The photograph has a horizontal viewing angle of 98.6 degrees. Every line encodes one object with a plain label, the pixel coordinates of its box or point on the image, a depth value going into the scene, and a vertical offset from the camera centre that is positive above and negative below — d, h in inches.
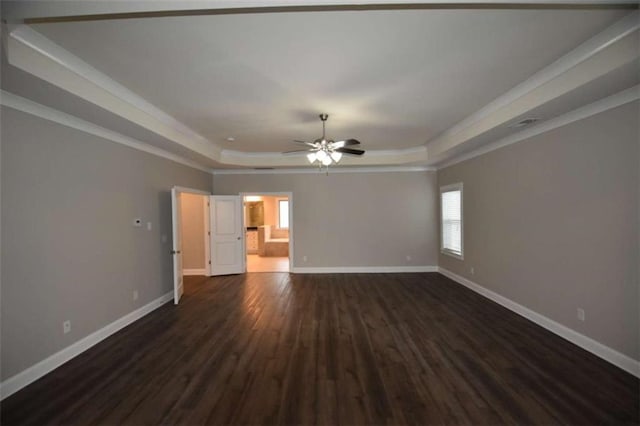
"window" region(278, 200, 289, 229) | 456.1 -3.8
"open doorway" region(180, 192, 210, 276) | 260.8 -20.6
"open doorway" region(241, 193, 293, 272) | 322.4 -33.4
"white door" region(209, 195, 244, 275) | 253.3 -19.6
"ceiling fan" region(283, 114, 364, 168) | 147.6 +33.5
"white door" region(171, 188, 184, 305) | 178.4 -20.5
